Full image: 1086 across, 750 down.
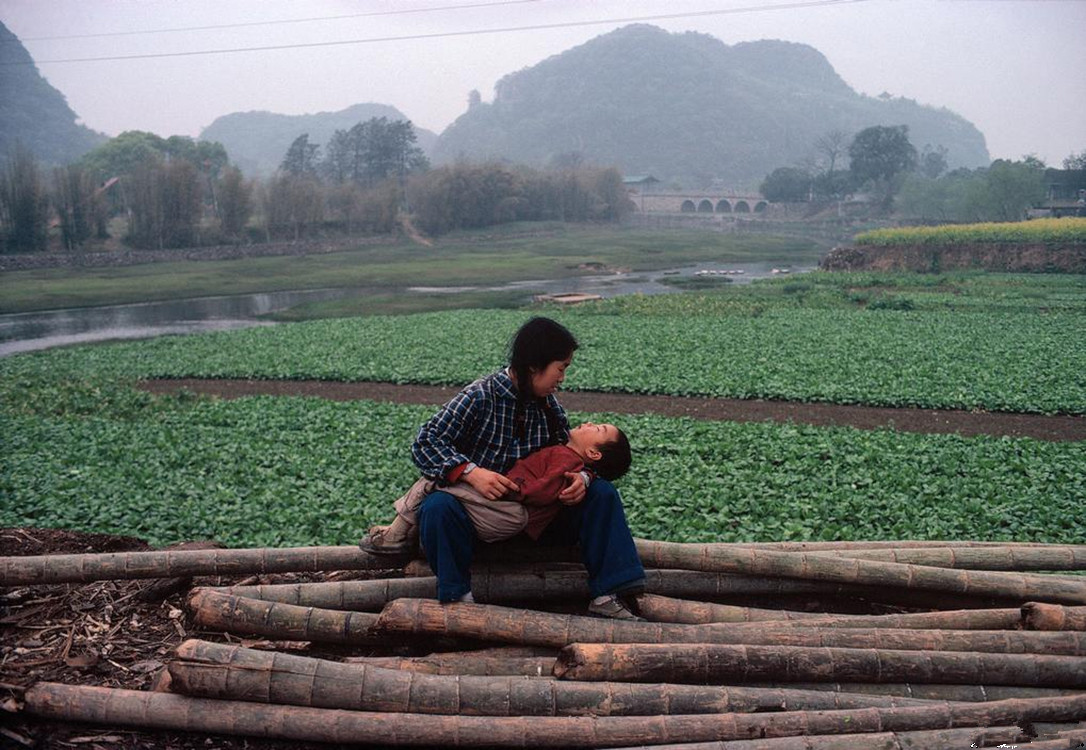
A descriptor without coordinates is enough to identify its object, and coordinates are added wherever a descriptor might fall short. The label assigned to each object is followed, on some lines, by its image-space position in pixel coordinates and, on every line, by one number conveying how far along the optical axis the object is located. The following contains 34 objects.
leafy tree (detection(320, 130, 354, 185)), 123.94
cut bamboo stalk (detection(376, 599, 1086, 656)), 4.74
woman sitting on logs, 5.03
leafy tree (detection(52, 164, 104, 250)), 60.75
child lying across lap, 5.16
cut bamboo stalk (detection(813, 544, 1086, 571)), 5.76
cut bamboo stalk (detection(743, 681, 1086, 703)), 4.52
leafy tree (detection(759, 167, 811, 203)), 123.44
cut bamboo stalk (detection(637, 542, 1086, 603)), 5.36
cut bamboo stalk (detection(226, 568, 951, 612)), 5.27
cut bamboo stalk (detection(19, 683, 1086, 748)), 4.15
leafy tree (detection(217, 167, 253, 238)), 75.56
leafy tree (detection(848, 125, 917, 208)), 120.12
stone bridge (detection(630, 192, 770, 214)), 130.50
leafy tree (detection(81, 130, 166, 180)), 97.97
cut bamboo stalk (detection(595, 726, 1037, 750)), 3.93
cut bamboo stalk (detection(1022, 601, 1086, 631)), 4.89
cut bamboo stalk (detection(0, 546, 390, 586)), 5.62
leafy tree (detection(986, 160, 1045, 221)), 69.69
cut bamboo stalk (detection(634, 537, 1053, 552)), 5.93
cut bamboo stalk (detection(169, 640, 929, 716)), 4.32
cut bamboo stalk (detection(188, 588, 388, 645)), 5.03
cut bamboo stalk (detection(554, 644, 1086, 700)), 4.49
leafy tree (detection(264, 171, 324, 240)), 80.00
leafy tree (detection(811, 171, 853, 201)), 120.12
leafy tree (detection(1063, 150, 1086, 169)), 80.51
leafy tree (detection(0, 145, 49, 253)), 56.16
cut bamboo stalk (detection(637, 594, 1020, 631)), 4.99
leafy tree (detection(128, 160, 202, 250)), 68.50
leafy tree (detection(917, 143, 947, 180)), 142.95
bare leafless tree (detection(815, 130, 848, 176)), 123.21
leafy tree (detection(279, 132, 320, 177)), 117.19
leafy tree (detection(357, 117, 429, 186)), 119.19
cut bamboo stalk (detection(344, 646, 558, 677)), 4.71
